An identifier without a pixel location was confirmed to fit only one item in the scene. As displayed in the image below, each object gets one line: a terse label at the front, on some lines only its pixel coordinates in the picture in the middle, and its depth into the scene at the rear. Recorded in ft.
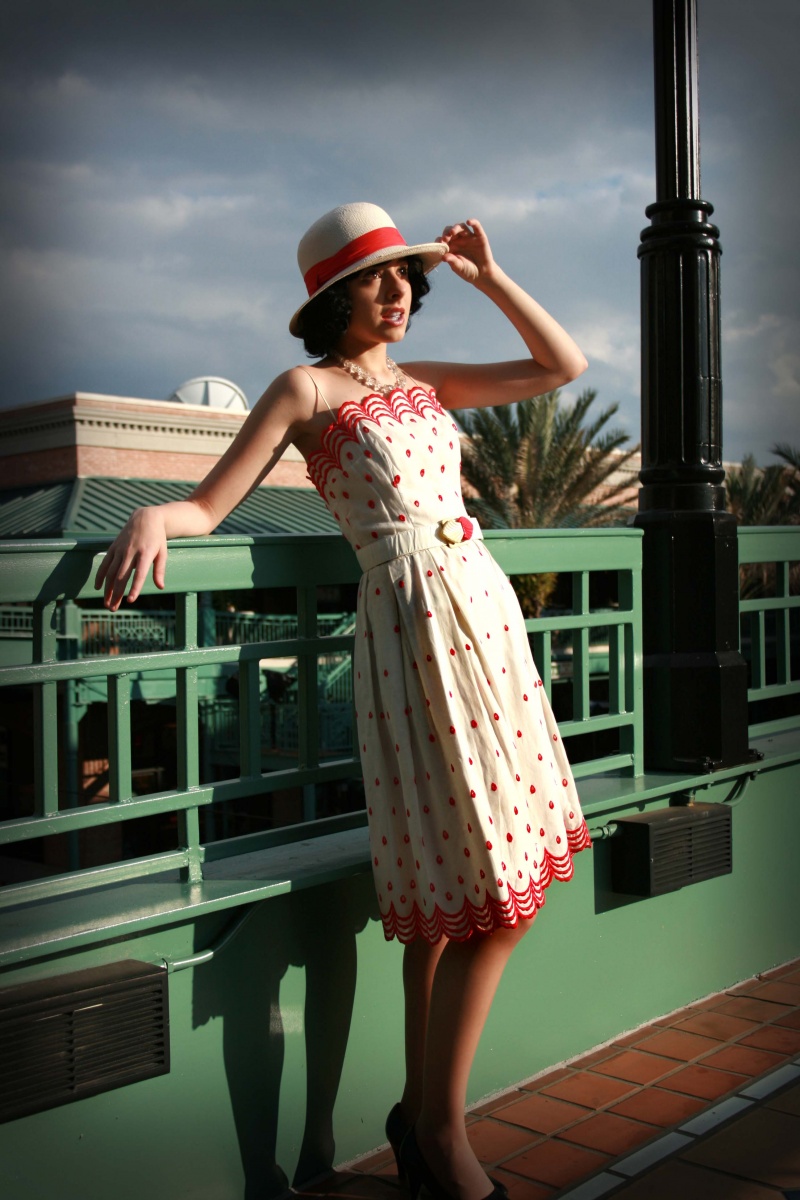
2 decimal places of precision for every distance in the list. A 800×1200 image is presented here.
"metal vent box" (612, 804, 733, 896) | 10.60
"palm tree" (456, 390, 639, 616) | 67.77
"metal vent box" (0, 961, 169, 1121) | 6.25
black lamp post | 11.71
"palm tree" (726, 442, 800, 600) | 77.15
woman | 7.31
